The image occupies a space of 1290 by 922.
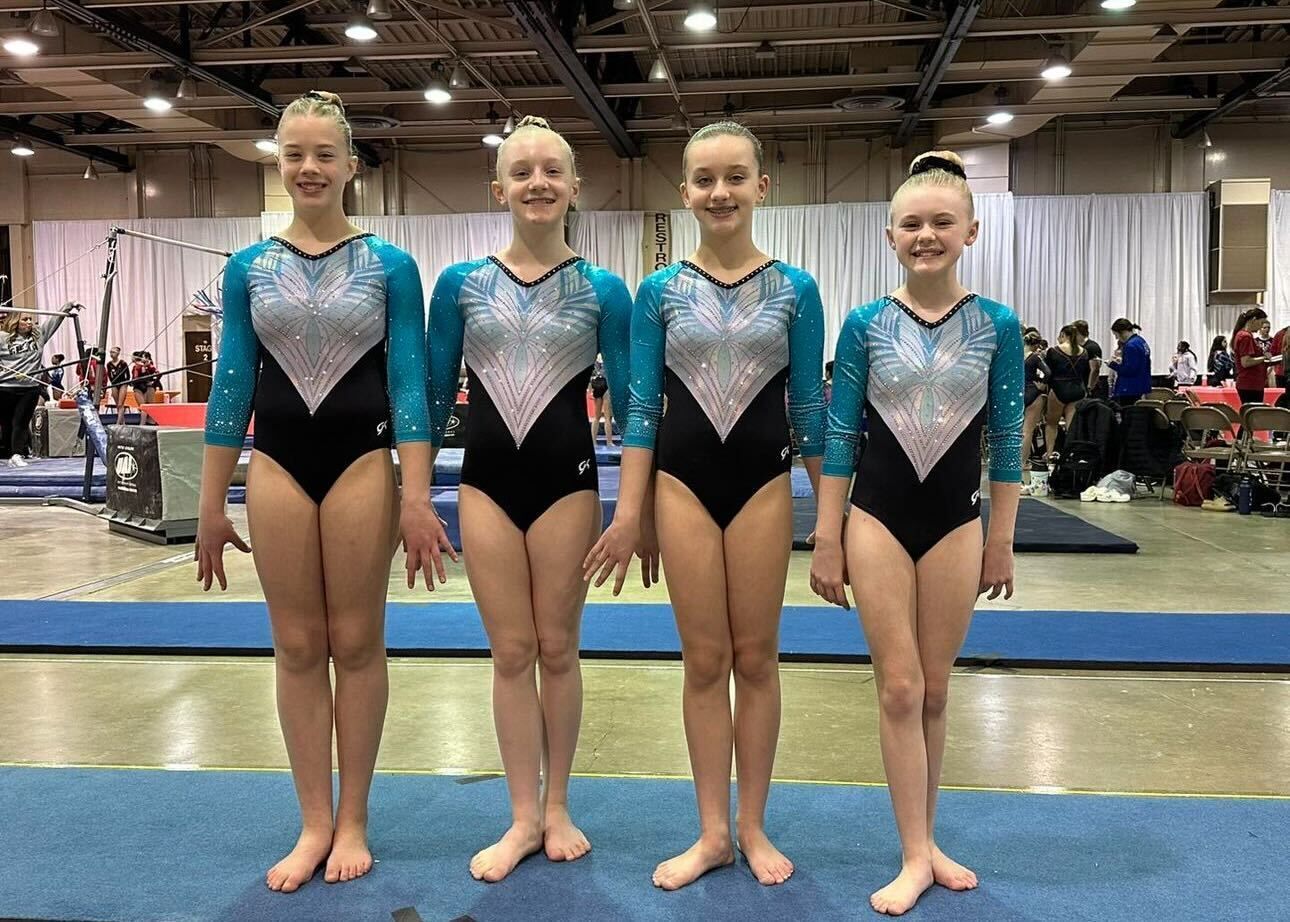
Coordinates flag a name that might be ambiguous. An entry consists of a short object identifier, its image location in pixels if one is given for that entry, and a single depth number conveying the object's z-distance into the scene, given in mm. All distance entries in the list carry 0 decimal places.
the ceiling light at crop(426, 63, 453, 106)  12062
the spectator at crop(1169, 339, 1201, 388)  13648
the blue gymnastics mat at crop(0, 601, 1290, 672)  3832
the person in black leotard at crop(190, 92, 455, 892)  2111
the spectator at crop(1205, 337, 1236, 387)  13664
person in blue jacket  9461
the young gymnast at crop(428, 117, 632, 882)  2168
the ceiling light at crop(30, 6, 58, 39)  9445
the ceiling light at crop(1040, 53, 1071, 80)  10945
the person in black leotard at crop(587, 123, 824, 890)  2105
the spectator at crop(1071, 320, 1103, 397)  9266
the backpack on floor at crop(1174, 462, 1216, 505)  8508
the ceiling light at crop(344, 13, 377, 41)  9766
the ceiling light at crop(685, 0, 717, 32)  9250
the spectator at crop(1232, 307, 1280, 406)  9047
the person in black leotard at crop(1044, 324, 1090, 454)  9305
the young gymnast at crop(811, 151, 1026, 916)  2025
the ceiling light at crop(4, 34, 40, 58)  9909
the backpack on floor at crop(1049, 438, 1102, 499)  8953
